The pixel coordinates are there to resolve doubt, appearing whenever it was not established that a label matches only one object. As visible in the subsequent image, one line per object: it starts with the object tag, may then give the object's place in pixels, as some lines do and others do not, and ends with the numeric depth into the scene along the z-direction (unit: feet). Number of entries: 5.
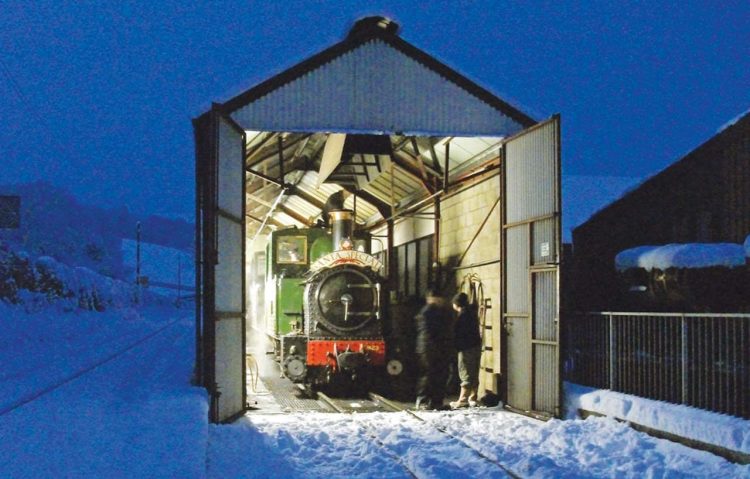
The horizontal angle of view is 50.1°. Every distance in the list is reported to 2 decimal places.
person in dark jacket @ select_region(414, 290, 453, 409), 42.91
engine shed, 37.29
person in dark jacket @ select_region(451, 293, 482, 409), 42.86
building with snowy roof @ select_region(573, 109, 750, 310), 55.21
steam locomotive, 48.98
